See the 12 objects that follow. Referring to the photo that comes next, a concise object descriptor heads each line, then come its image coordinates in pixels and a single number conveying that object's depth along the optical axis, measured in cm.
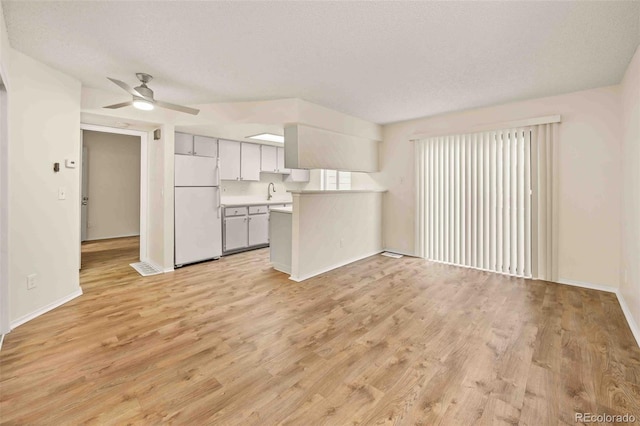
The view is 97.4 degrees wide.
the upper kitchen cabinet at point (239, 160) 547
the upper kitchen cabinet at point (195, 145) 477
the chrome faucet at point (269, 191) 656
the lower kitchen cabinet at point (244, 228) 529
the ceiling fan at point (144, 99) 291
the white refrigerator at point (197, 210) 441
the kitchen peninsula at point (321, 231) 396
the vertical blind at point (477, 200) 398
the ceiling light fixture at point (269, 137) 502
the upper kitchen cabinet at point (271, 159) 620
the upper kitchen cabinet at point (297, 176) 409
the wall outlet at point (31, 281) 273
